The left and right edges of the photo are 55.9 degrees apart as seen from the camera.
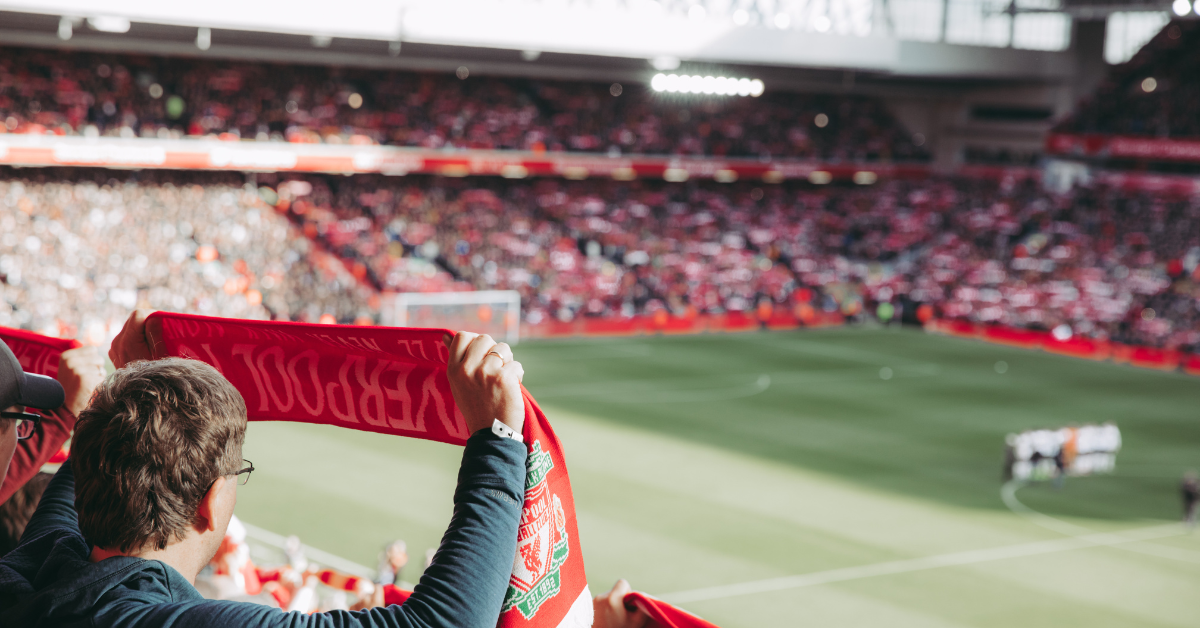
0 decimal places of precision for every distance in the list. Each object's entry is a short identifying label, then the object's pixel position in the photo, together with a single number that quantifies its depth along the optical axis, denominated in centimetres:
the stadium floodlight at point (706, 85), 4850
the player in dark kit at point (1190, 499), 2091
